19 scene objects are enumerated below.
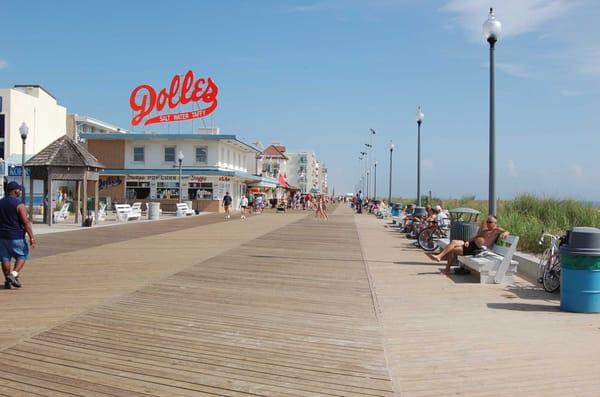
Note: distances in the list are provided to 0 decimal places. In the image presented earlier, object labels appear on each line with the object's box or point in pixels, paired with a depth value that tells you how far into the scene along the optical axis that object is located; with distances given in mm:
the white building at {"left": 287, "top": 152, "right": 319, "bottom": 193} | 153625
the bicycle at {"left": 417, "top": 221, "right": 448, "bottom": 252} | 16484
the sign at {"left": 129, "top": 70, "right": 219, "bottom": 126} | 49375
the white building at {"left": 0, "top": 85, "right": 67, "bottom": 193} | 59281
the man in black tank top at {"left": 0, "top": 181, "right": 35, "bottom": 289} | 9203
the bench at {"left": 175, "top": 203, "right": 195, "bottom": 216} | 38500
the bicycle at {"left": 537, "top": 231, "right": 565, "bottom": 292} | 9102
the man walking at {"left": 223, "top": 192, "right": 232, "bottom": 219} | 37275
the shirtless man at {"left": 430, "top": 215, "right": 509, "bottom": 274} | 11227
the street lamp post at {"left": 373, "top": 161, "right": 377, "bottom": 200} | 76262
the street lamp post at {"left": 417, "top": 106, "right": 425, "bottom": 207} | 26309
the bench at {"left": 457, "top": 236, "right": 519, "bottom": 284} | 10227
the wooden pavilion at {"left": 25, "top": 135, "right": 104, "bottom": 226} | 25641
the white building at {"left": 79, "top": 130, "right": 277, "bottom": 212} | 47562
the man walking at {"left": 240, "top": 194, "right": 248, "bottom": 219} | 37756
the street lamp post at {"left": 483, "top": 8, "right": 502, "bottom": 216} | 12430
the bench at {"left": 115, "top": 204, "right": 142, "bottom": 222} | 30438
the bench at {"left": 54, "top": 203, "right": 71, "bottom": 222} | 27847
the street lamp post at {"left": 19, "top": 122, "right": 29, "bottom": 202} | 24516
